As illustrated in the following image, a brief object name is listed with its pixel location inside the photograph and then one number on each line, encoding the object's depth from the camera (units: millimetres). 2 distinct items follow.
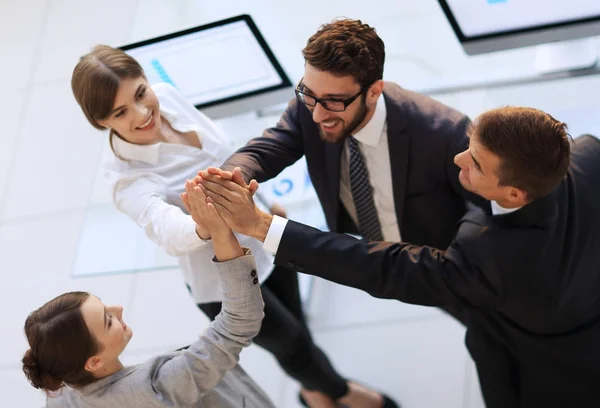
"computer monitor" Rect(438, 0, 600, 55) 2918
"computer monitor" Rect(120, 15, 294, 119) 3084
